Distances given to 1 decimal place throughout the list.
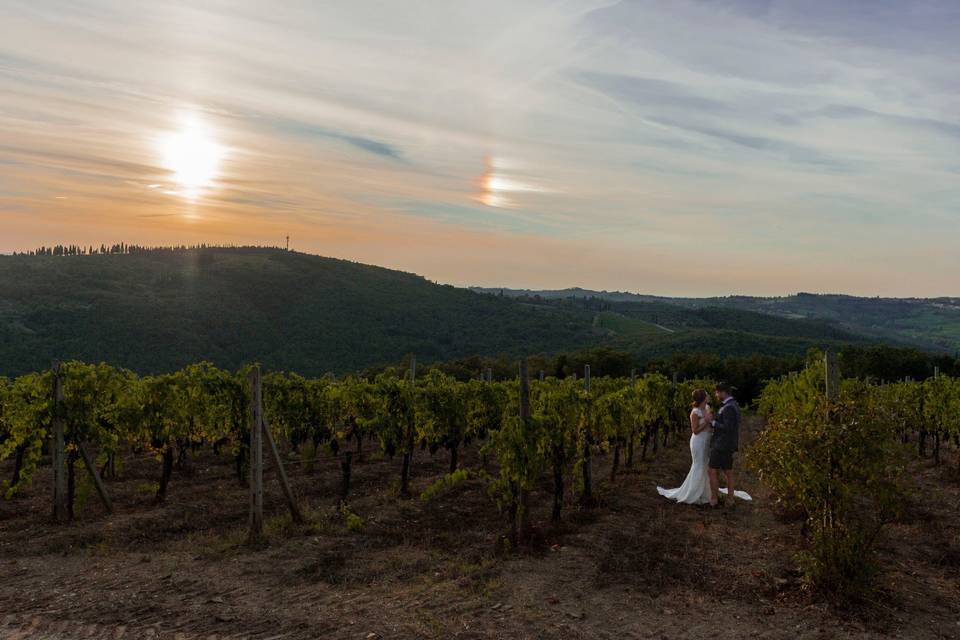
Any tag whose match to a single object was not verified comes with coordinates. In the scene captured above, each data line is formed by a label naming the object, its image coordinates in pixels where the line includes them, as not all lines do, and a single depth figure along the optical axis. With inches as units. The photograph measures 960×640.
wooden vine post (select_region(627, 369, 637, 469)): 610.5
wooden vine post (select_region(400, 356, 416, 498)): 478.9
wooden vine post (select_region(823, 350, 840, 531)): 268.4
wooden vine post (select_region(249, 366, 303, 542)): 353.4
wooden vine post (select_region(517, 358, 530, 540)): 343.9
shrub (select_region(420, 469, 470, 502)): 363.6
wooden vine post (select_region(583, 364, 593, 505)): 438.3
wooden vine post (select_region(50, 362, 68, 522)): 397.1
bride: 422.3
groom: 410.3
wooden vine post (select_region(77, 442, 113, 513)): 401.1
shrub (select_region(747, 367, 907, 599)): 260.7
